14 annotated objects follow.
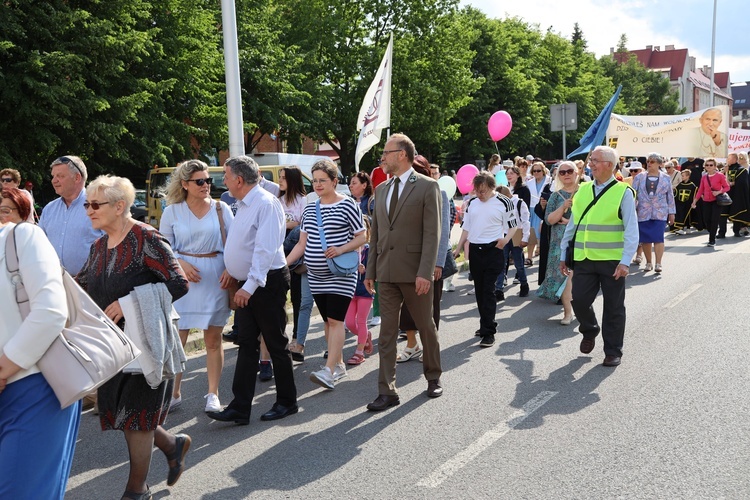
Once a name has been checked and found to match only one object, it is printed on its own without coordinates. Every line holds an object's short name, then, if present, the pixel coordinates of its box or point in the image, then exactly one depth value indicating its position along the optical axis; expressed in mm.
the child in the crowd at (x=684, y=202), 19125
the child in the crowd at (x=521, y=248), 11234
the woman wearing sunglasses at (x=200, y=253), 5637
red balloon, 10727
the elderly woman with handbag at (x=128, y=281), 3943
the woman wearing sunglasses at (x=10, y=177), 6402
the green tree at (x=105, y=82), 18016
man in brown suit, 5859
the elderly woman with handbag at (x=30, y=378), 2768
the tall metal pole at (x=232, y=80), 11258
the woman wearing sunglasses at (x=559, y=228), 9070
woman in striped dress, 6422
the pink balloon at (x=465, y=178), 13922
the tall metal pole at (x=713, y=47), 43466
